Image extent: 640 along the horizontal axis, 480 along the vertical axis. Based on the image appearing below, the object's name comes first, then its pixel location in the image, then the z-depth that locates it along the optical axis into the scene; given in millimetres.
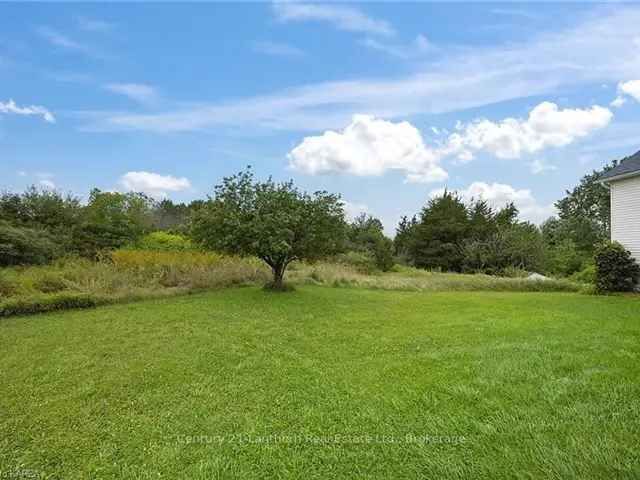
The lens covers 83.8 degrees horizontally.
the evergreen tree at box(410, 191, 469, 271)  22641
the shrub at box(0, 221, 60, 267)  10539
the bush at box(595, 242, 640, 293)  9672
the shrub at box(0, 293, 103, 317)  6773
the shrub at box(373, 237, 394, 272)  19203
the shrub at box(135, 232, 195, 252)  13844
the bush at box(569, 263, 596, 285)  11921
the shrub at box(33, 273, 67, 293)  7999
